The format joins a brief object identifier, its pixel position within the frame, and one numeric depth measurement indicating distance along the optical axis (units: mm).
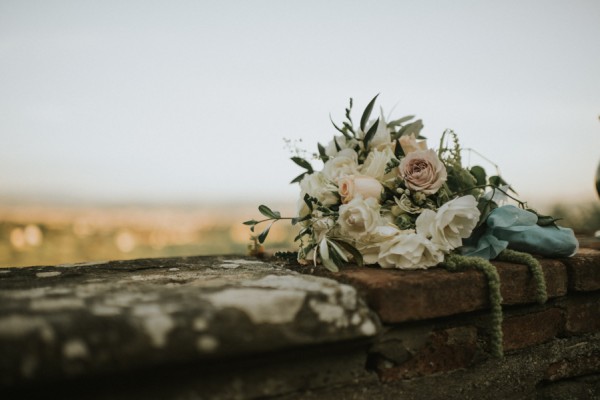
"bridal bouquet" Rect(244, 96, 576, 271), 1141
